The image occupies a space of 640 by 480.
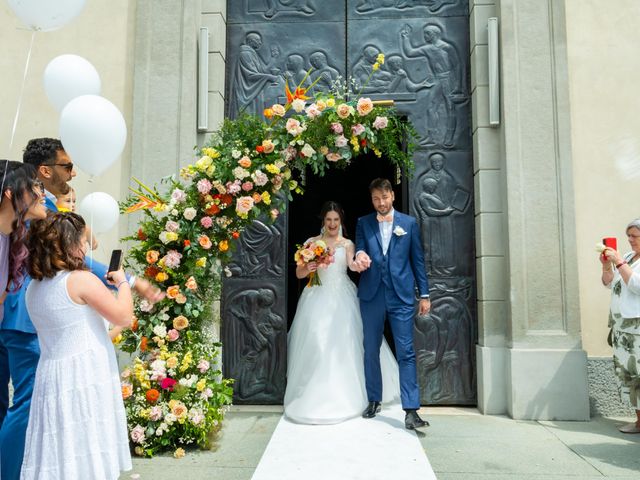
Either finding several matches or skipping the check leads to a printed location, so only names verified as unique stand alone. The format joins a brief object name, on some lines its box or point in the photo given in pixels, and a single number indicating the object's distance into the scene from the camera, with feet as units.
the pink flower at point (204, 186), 15.52
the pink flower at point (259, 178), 15.63
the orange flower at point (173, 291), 14.99
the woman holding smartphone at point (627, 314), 15.43
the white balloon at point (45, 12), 11.28
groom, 16.62
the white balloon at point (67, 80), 12.70
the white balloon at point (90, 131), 10.59
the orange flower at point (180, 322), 15.06
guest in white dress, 8.56
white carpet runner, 12.41
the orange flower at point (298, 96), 16.02
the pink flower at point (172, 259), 15.04
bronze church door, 19.90
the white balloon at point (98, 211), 13.03
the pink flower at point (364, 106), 15.66
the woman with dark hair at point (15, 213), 9.43
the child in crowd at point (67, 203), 11.41
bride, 16.37
